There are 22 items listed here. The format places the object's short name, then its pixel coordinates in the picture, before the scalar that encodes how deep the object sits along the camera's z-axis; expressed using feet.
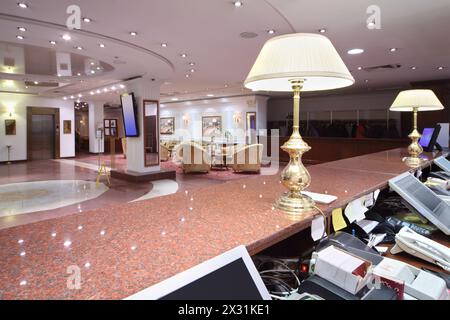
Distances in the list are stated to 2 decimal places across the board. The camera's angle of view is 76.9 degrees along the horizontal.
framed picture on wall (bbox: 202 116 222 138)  48.08
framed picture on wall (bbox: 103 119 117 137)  39.96
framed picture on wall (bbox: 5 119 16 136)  38.11
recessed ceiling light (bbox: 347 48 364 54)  17.29
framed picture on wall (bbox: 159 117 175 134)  56.95
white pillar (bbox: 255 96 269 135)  42.01
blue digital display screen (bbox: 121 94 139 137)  26.22
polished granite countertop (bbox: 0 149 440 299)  2.01
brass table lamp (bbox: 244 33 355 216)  3.34
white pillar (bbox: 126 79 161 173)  26.21
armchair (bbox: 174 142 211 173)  28.68
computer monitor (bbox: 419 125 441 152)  13.15
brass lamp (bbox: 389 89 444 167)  9.12
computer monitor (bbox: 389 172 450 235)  4.99
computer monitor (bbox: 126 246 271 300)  1.81
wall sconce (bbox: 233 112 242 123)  44.45
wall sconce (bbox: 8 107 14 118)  38.55
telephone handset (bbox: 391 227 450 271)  4.00
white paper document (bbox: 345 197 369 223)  4.68
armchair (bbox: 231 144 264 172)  29.12
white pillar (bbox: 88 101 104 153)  47.98
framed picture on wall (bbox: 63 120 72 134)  44.06
